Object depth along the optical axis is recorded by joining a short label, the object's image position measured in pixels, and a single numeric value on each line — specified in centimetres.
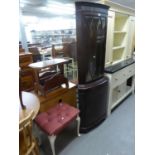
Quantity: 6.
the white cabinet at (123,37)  304
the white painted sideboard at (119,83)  244
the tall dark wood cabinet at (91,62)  179
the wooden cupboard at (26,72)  268
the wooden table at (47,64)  180
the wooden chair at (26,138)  115
